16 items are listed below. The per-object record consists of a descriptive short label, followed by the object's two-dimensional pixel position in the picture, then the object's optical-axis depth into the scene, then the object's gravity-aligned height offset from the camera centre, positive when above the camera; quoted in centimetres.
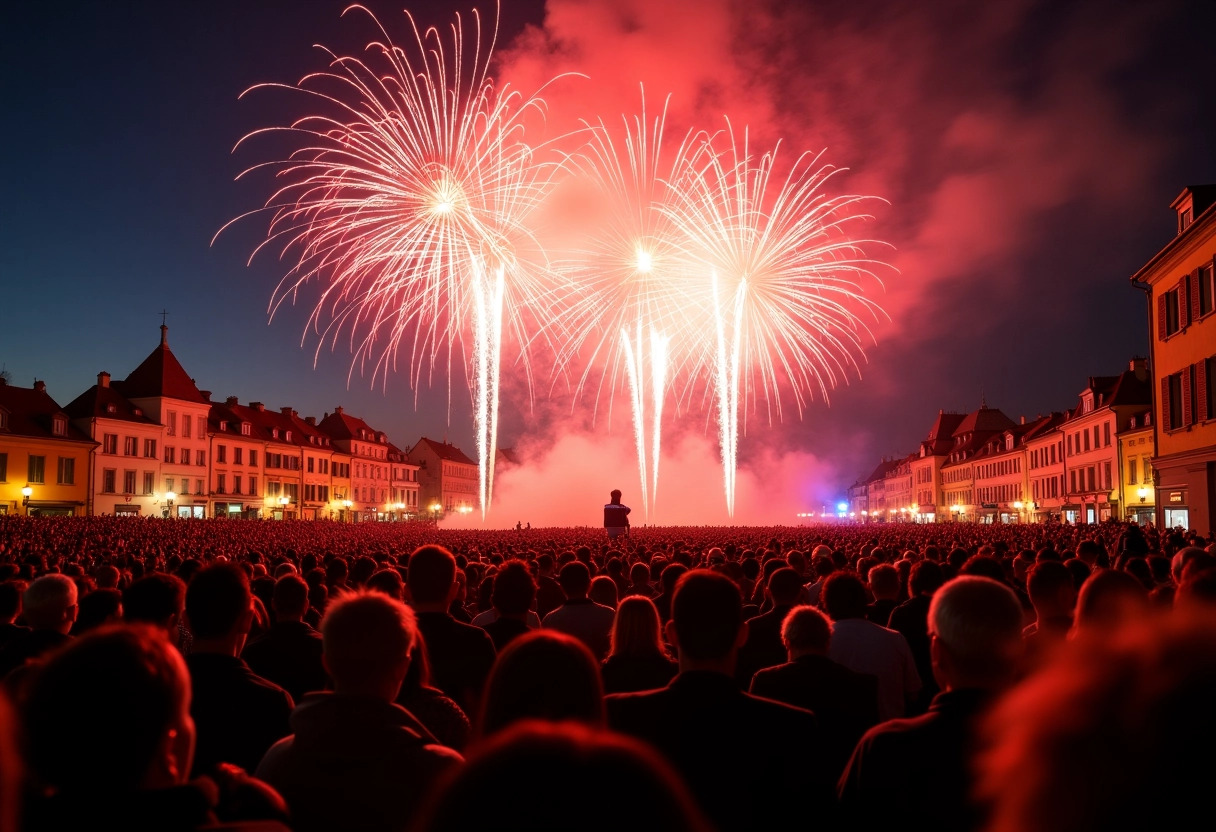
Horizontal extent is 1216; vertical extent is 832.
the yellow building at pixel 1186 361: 2725 +429
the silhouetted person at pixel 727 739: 347 -102
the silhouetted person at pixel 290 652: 616 -114
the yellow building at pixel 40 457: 5941 +250
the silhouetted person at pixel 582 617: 766 -112
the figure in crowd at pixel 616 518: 3148 -102
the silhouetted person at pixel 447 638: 583 -99
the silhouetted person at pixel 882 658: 612 -119
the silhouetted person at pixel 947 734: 306 -89
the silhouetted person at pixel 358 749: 314 -96
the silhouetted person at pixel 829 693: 496 -117
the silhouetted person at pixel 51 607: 602 -81
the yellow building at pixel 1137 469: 5731 +131
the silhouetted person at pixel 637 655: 551 -106
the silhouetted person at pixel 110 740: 204 -60
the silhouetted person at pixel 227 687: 437 -100
